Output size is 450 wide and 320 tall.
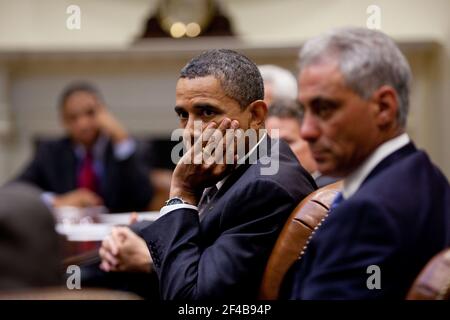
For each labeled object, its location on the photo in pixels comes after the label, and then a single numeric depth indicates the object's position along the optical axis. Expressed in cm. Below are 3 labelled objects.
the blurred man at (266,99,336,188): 533
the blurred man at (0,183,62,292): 270
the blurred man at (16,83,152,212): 871
